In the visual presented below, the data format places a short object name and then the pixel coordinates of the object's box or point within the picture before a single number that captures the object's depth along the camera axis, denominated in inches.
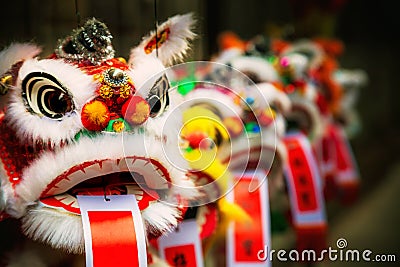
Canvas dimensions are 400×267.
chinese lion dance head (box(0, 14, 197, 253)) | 50.3
